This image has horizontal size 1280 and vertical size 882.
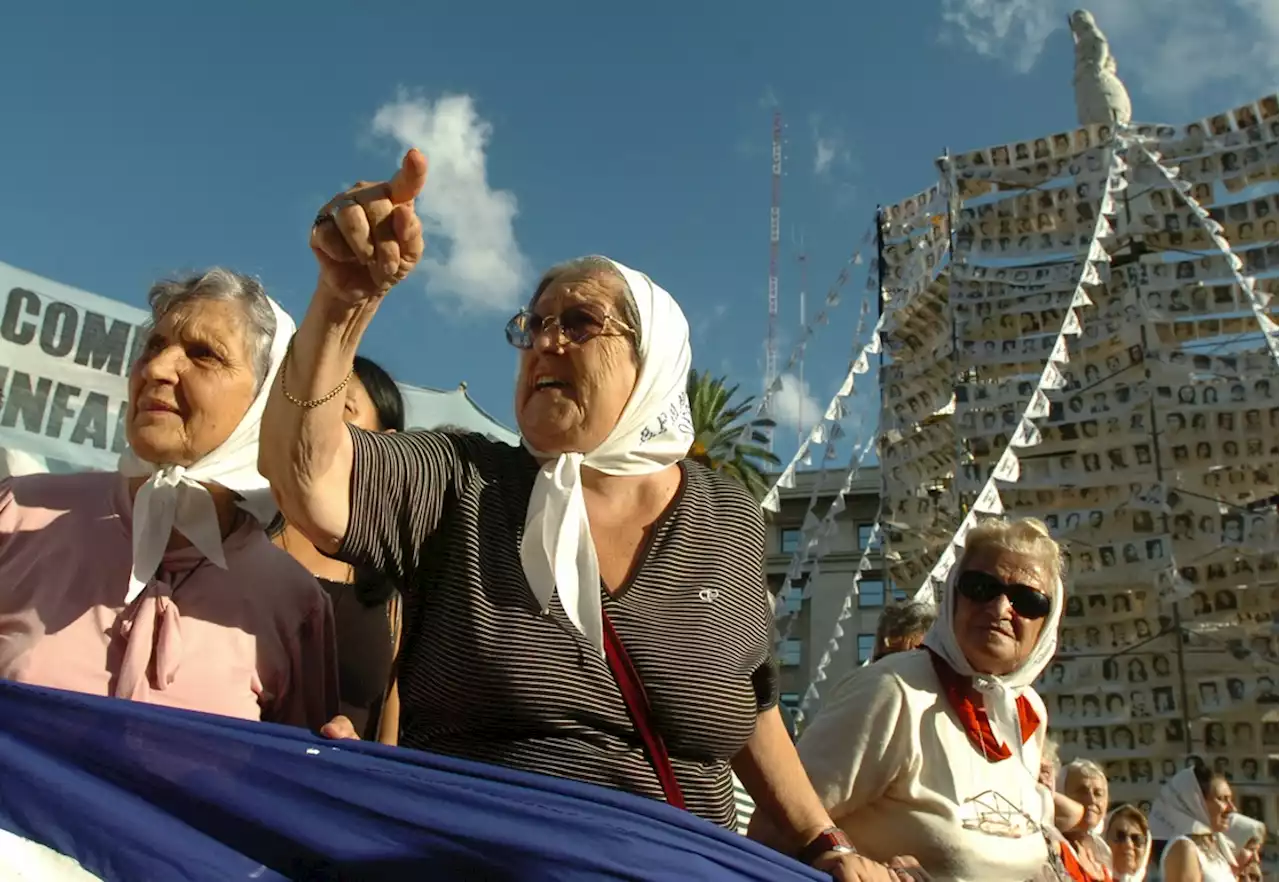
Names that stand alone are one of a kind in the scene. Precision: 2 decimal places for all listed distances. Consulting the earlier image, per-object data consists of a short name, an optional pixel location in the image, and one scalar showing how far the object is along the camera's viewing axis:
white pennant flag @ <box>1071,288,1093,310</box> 17.09
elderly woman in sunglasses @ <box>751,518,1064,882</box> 2.77
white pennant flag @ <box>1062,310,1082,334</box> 16.70
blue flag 1.56
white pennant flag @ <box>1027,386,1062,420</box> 15.59
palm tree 38.12
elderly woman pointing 1.73
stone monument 20.08
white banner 4.40
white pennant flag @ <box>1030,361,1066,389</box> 15.79
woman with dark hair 2.32
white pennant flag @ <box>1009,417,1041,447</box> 15.15
